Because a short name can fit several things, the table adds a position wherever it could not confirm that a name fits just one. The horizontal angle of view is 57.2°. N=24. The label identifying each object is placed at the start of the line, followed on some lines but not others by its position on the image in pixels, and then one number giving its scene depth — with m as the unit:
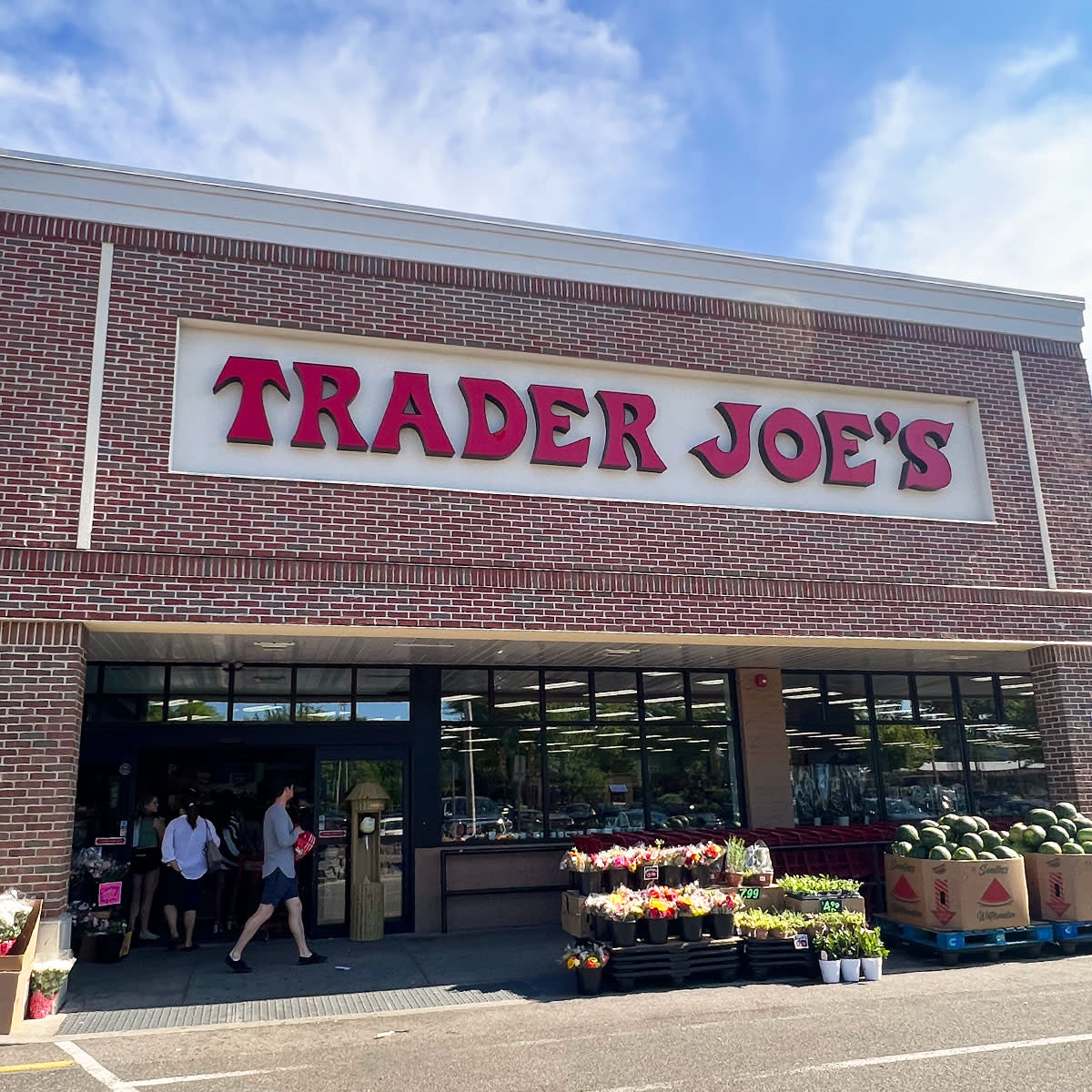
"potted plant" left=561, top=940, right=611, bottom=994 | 9.30
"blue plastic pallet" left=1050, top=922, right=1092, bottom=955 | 10.92
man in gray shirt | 10.56
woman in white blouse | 11.60
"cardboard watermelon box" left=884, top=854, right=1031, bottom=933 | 10.64
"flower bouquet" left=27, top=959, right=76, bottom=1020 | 8.75
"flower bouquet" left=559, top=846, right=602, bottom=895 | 10.40
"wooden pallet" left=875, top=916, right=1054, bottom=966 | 10.48
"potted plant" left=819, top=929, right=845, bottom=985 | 9.70
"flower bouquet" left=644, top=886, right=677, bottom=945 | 9.67
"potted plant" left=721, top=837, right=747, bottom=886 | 10.71
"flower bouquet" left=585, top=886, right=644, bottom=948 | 9.55
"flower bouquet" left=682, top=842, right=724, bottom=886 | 10.66
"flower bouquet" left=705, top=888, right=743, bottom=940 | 9.91
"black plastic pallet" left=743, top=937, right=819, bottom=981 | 9.81
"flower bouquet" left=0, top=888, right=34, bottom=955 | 8.50
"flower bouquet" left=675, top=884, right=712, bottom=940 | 9.77
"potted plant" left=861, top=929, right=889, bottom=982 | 9.82
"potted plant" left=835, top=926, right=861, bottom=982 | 9.74
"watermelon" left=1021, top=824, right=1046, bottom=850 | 11.65
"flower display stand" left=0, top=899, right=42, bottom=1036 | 8.32
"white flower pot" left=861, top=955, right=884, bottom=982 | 9.81
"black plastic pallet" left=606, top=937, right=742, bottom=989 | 9.49
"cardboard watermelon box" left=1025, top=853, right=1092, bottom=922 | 11.04
